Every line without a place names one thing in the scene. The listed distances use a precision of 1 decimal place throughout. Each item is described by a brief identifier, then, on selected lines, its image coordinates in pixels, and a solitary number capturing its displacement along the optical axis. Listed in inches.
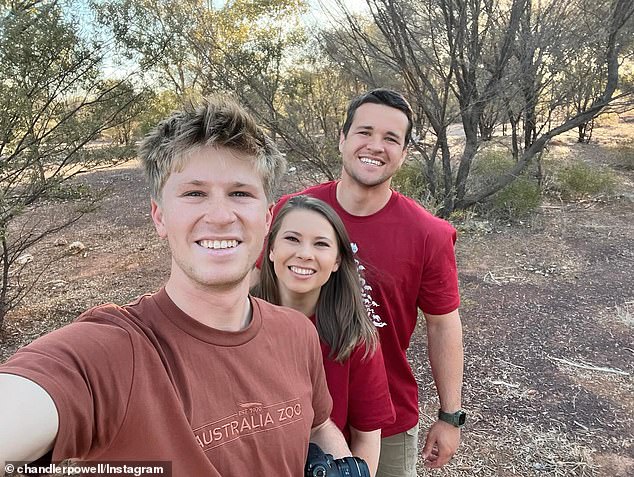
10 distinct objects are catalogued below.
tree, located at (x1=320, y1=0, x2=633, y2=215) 221.1
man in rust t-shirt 29.3
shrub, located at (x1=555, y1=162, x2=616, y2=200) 313.4
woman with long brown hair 54.9
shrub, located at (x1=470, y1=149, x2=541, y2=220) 277.6
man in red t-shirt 64.7
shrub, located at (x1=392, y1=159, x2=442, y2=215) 259.1
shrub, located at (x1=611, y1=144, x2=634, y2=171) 391.9
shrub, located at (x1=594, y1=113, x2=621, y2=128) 564.1
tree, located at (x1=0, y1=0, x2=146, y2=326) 140.5
